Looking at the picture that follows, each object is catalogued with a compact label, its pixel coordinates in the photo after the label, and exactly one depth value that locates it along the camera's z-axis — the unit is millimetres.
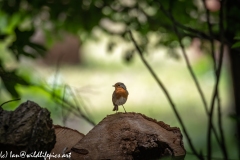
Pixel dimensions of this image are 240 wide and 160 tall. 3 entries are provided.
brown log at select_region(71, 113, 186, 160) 15172
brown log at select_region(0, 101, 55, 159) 15023
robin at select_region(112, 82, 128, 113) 15268
